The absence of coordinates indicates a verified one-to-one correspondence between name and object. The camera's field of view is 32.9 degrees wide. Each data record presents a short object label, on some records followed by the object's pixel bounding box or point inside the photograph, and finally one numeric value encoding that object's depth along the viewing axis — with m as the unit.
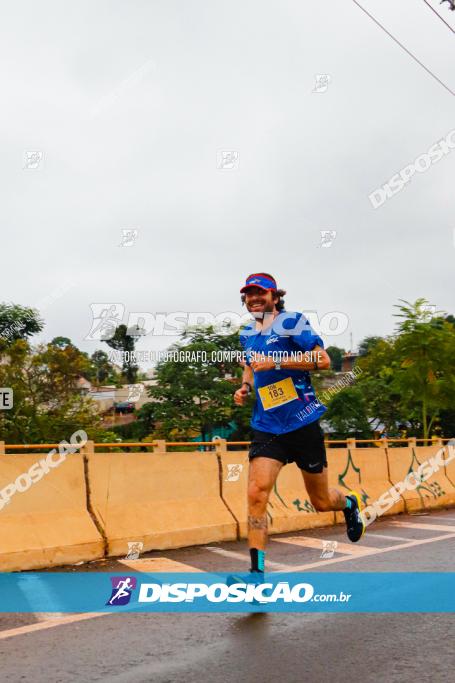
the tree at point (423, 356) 29.36
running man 5.23
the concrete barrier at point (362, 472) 11.79
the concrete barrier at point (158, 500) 7.70
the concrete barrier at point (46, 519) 6.63
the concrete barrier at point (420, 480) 13.49
